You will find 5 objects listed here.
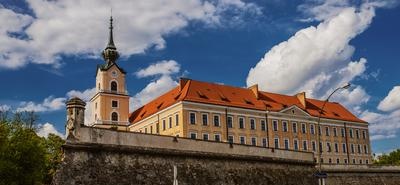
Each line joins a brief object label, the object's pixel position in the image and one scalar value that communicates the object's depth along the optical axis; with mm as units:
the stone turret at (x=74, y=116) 22703
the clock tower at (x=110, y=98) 67562
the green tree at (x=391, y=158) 79225
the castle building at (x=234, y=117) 57094
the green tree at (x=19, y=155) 30156
